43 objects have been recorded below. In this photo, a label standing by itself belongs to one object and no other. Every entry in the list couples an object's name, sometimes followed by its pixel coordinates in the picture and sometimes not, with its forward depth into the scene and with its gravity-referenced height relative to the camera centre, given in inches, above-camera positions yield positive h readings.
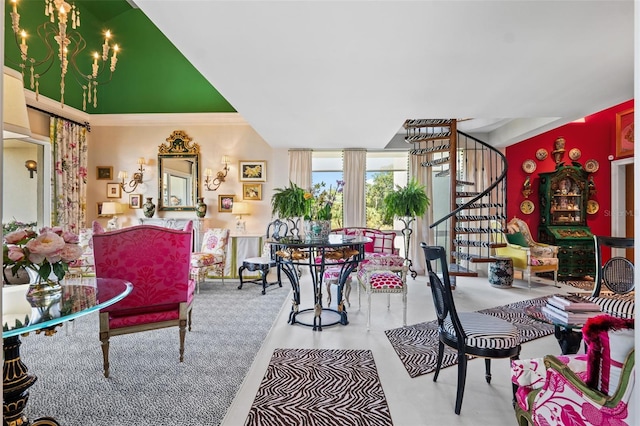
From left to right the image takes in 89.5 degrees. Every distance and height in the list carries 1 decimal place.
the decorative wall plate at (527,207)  229.9 +4.4
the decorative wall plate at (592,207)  226.2 +4.4
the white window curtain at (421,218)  233.8 -3.8
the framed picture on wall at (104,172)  233.8 +29.0
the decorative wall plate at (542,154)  229.9 +42.2
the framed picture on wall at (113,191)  233.6 +15.2
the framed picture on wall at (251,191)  233.1 +15.5
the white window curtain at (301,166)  235.5 +34.0
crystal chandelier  75.0 +48.4
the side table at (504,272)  192.9 -35.5
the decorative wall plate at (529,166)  230.4 +33.7
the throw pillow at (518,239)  204.2 -16.6
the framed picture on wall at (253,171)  233.0 +29.9
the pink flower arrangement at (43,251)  62.8 -7.8
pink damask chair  90.0 -18.0
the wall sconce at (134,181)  232.1 +22.4
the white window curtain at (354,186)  235.6 +19.6
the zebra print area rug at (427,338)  96.8 -45.0
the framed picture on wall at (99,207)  233.3 +3.2
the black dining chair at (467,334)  71.0 -27.4
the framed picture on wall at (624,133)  212.1 +53.5
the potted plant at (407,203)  209.6 +6.5
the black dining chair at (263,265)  179.8 -29.5
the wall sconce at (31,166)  186.4 +26.8
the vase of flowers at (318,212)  127.0 +0.2
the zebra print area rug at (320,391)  72.9 -45.9
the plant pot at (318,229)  127.5 -6.5
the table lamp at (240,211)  222.5 +0.9
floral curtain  194.7 +24.1
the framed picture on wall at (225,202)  233.0 +7.1
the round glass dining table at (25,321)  54.3 -18.4
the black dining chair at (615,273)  89.9 -16.9
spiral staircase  189.8 +25.1
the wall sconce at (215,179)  231.2 +24.0
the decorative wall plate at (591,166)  226.9 +33.3
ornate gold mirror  232.4 +29.0
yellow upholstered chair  190.5 -23.3
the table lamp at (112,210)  221.0 +1.4
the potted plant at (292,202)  125.2 +4.1
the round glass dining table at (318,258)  116.3 -17.3
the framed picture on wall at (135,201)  232.8 +8.0
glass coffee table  76.4 -29.0
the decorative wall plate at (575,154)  227.8 +41.9
